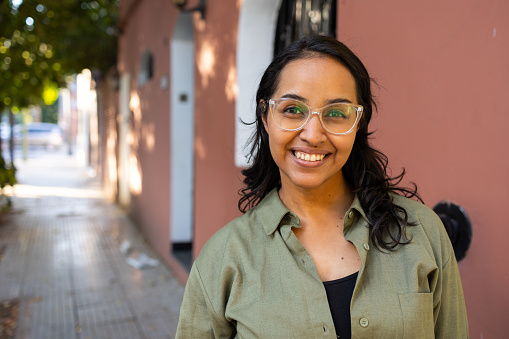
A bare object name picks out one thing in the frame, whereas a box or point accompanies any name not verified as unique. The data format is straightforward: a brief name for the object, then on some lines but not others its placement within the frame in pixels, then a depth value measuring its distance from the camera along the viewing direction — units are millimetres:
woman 1356
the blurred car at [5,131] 36384
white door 6297
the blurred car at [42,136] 37097
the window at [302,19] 3227
